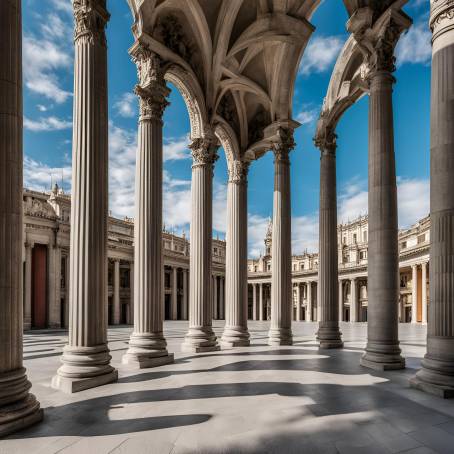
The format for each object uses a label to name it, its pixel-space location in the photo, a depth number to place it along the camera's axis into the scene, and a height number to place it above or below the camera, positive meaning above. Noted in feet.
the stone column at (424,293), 232.94 -24.01
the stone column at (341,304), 315.58 -39.66
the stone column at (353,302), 290.85 -35.44
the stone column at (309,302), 320.60 -38.77
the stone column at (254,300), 358.66 -42.00
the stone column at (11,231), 28.58 +2.12
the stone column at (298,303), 346.52 -42.90
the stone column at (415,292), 247.09 -23.68
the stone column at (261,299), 347.56 -38.54
